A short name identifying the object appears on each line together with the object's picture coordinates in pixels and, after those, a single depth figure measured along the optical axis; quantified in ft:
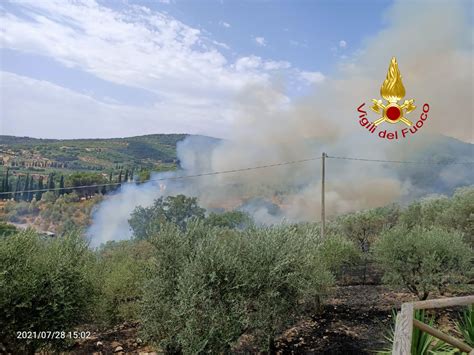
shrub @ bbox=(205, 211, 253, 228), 139.23
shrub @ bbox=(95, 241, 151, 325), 44.06
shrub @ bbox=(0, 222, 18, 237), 33.60
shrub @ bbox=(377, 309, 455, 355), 11.07
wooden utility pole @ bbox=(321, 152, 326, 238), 58.95
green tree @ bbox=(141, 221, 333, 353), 30.12
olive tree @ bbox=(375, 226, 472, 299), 52.95
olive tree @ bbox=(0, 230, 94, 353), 27.99
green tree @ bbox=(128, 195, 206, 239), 162.61
